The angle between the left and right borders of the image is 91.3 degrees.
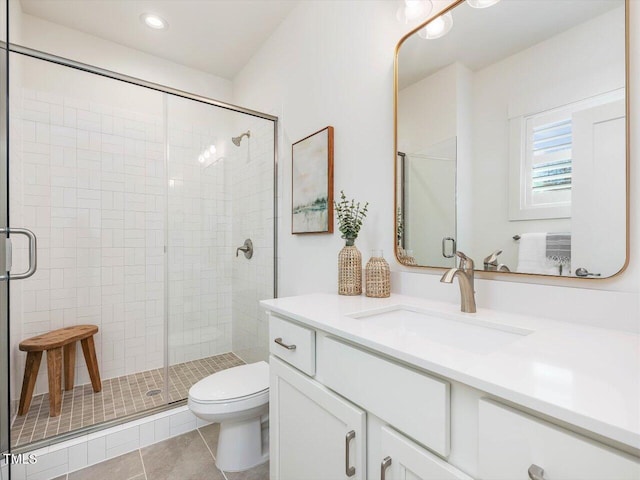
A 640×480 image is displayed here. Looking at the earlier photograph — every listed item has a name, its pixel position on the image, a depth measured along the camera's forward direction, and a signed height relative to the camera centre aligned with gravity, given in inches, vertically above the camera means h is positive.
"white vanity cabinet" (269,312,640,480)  18.6 -15.3
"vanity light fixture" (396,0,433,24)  49.0 +36.4
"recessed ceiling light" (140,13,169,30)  85.7 +61.1
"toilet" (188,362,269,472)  57.6 -32.2
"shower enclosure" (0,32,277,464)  81.1 +3.1
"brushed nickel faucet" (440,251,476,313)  39.9 -5.7
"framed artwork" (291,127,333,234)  69.1 +13.2
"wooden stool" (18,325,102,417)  71.6 -28.8
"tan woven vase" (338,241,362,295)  55.6 -6.1
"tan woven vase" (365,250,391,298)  51.6 -6.5
